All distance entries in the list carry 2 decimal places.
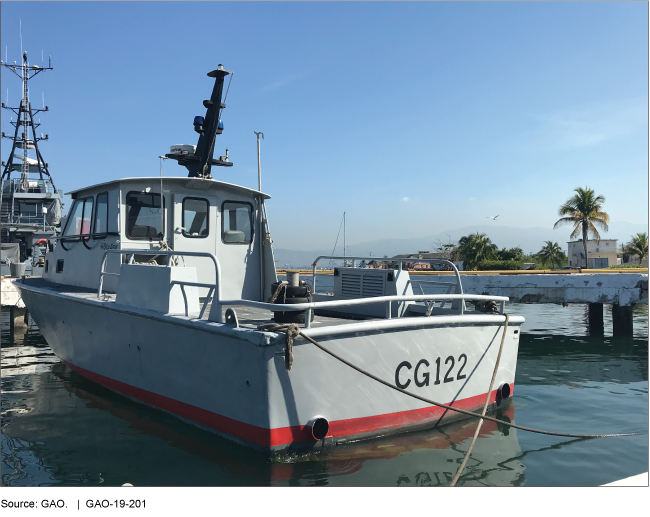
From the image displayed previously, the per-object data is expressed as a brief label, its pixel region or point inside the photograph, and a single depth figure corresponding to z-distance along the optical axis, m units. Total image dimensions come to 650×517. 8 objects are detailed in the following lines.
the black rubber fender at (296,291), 5.18
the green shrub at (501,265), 33.91
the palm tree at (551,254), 51.16
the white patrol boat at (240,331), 4.39
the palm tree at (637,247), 47.09
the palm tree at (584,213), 39.22
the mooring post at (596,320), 14.72
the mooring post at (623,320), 14.17
